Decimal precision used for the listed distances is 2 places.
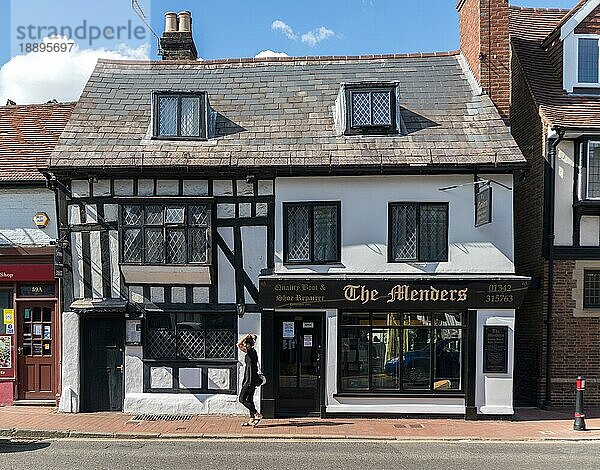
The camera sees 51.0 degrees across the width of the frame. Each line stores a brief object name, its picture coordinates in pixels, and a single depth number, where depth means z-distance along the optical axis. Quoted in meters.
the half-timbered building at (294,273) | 13.45
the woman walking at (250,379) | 12.76
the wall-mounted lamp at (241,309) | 13.56
